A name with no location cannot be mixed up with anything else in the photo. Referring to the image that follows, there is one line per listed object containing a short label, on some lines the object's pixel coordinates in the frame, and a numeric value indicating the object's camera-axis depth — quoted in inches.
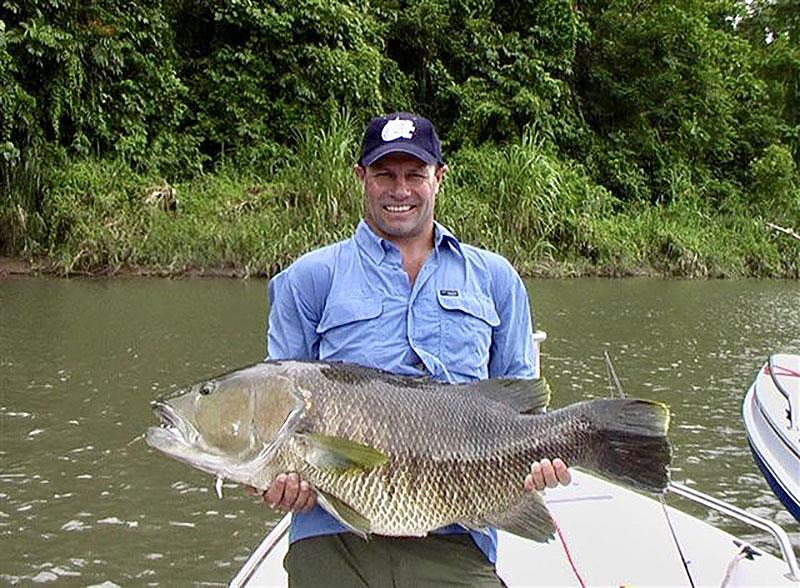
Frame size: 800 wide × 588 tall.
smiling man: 99.5
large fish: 90.5
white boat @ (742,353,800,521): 246.4
